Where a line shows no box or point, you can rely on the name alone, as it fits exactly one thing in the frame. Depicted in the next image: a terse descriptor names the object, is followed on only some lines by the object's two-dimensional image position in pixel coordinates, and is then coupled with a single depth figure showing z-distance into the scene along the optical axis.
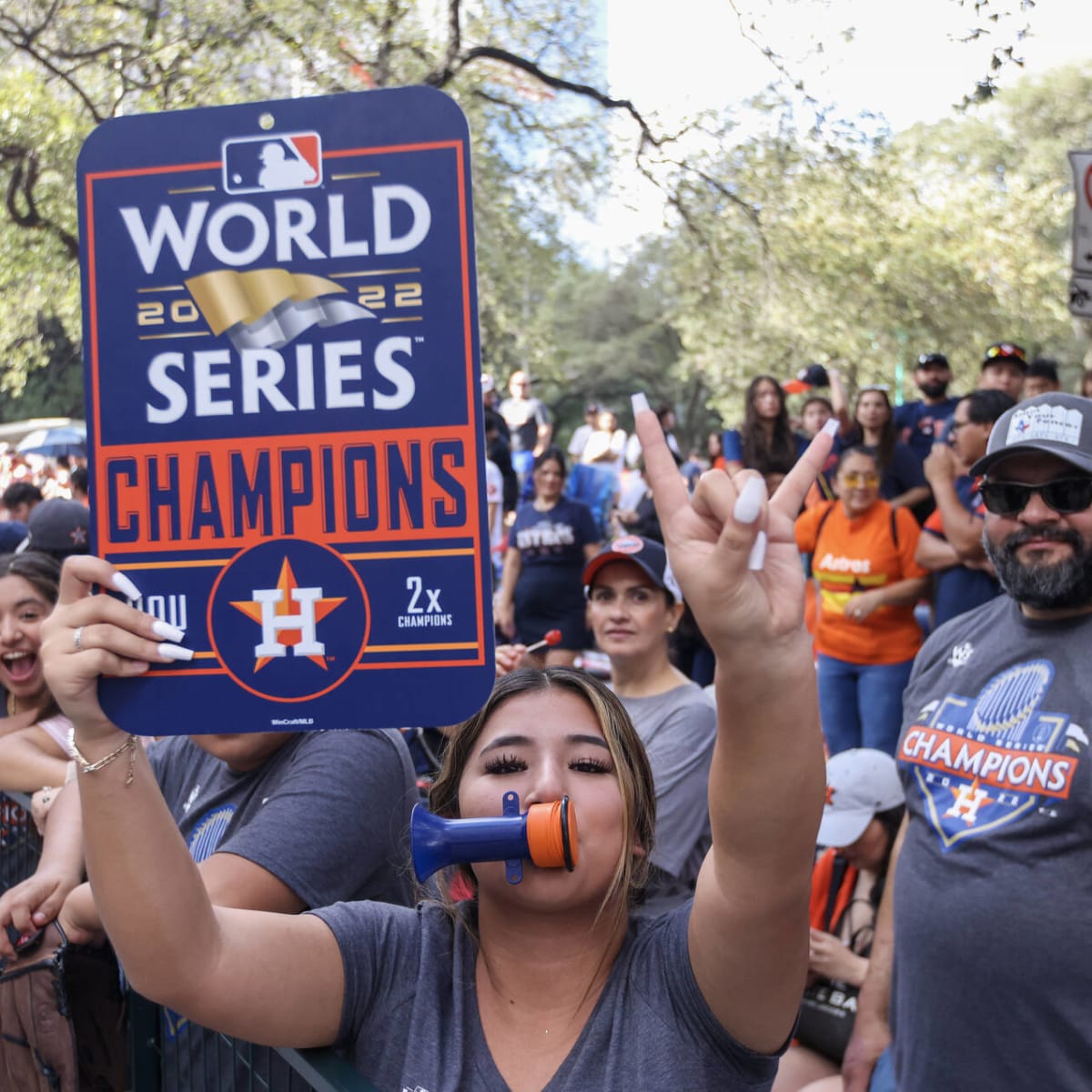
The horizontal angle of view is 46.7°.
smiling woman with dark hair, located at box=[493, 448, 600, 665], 8.07
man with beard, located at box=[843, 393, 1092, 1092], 2.39
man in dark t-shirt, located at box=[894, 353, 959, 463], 7.96
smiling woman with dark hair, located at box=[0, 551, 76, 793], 3.46
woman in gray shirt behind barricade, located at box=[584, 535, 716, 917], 3.22
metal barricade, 1.76
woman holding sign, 1.35
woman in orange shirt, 6.15
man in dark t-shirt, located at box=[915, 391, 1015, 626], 5.96
